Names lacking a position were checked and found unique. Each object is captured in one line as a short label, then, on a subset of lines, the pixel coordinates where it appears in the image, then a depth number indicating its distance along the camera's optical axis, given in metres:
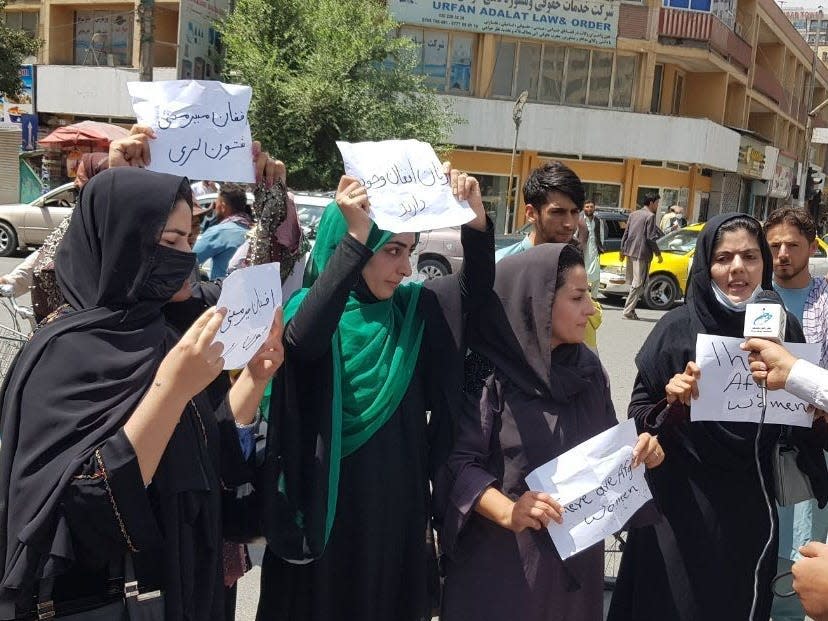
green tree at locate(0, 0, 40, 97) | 22.41
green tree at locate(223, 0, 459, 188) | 20.39
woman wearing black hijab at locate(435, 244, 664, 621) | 2.49
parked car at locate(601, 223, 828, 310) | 15.20
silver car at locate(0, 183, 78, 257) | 16.70
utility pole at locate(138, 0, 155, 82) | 16.23
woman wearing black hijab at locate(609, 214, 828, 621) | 2.86
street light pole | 21.39
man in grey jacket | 13.99
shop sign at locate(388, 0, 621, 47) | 27.61
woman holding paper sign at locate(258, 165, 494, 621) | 2.38
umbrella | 10.95
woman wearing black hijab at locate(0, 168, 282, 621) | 1.79
